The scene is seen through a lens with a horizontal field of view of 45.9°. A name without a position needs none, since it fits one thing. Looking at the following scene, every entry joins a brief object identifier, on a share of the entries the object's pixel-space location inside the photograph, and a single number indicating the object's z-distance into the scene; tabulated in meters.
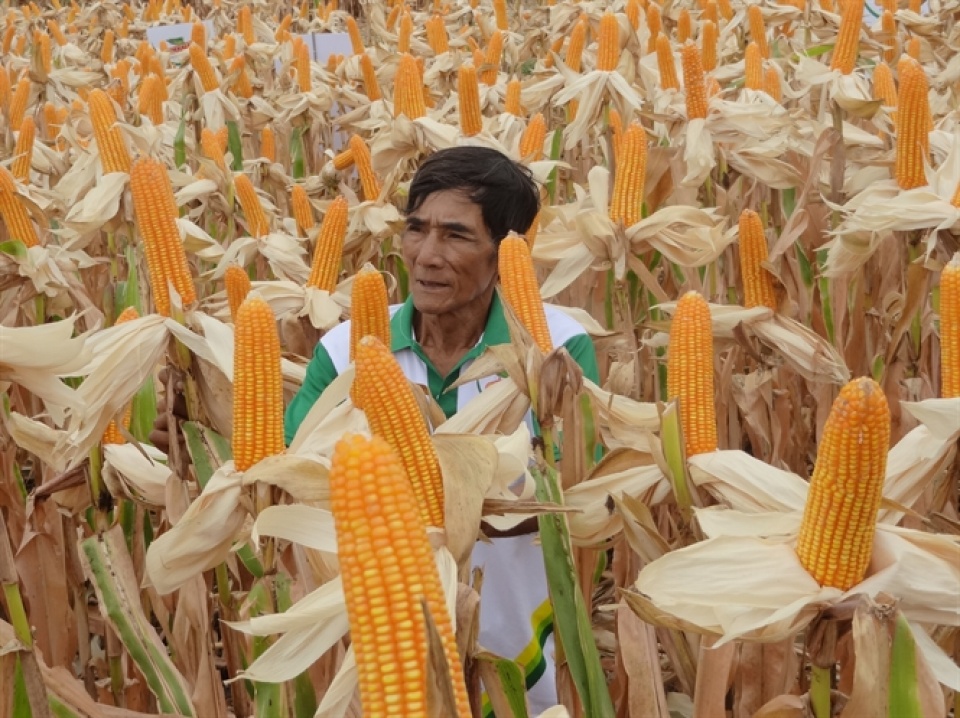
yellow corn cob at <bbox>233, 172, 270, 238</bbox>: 4.62
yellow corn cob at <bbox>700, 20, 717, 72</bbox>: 6.88
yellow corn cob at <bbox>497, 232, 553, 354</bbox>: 2.28
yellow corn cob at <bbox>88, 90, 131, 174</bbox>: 4.38
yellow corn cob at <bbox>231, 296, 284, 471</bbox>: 1.96
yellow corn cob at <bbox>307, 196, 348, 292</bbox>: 3.61
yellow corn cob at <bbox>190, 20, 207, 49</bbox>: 9.60
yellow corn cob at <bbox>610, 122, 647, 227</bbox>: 3.60
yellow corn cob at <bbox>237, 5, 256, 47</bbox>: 11.31
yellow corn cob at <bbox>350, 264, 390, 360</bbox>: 2.28
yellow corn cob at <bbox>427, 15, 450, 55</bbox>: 10.12
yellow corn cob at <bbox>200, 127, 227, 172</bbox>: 5.61
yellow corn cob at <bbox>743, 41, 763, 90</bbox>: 5.70
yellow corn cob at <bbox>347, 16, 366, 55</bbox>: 10.55
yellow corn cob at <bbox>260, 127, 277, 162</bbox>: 7.01
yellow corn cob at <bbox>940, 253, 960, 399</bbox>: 2.08
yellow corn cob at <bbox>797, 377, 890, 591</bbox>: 1.42
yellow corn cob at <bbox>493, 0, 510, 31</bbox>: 11.21
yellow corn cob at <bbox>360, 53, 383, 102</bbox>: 8.01
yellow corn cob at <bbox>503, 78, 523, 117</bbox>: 6.56
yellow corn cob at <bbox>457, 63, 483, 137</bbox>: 5.53
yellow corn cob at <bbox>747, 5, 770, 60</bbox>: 7.31
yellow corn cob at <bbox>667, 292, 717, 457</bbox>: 2.09
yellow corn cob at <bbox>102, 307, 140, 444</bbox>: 2.68
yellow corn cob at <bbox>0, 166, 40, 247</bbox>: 3.75
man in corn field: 3.03
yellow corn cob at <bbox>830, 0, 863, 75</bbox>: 5.16
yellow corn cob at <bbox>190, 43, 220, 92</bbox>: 7.89
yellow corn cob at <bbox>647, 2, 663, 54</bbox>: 8.07
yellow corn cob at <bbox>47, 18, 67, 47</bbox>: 13.08
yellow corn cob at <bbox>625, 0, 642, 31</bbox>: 8.07
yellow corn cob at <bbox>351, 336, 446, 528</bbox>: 1.57
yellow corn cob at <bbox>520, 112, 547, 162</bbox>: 5.09
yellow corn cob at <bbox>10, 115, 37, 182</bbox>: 4.93
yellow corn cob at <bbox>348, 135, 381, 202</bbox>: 5.05
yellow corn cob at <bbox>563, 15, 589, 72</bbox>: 7.00
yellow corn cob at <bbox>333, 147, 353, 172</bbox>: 5.79
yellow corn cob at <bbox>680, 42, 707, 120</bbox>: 4.95
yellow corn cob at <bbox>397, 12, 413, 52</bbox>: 9.87
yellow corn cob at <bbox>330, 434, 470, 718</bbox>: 1.20
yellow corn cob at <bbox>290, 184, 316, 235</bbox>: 4.88
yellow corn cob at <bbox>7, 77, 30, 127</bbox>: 6.43
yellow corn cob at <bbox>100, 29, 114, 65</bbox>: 11.70
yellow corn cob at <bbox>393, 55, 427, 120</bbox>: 5.85
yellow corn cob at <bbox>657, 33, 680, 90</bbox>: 6.17
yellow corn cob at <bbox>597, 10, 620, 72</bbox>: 5.97
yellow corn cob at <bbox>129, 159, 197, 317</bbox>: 2.59
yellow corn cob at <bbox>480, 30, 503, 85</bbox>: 8.08
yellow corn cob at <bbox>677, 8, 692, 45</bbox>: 8.10
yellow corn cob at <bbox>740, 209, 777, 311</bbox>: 3.05
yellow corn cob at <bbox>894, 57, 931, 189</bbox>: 3.55
